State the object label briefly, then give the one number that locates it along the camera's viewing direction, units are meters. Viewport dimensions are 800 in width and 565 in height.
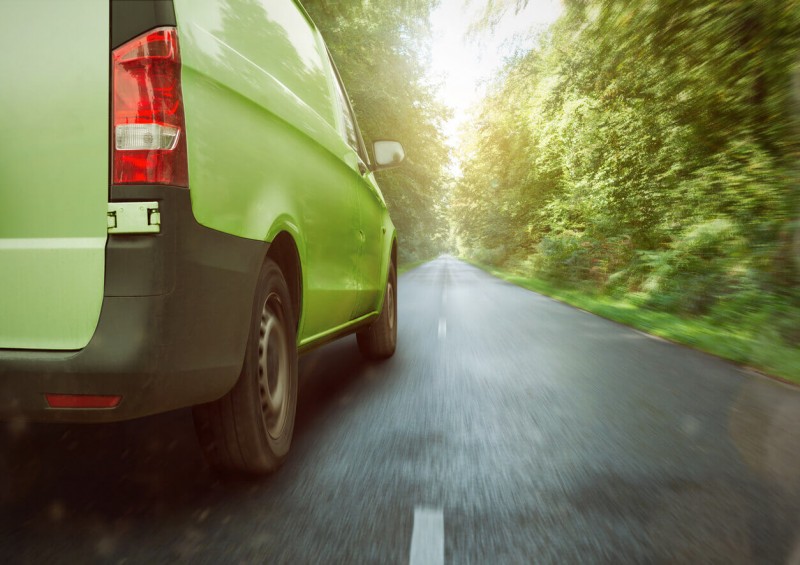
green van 2.16
